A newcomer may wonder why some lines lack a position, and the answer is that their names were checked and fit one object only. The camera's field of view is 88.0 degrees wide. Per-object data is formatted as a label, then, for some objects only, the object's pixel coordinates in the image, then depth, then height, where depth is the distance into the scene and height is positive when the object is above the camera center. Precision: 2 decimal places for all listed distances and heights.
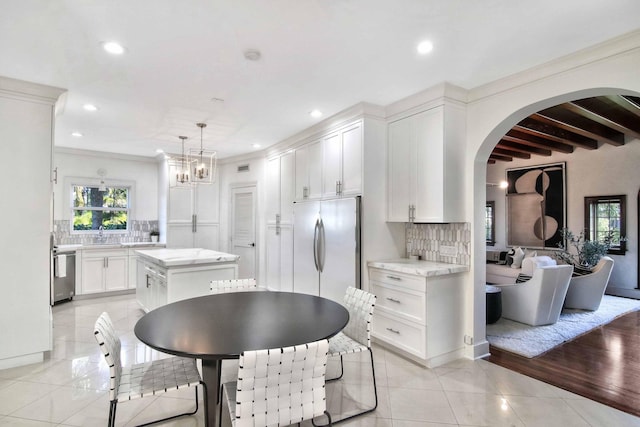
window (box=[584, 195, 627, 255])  6.12 -0.03
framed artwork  6.95 +0.27
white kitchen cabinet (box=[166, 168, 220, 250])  6.32 +0.00
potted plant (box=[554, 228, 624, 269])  5.52 -0.57
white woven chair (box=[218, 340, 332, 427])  1.44 -0.77
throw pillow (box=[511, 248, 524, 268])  5.68 -0.71
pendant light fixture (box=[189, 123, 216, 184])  4.15 +1.16
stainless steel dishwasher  4.95 -0.91
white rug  3.47 -1.35
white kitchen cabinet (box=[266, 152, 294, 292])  4.93 -0.08
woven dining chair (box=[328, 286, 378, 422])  2.38 -0.86
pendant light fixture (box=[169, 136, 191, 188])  6.24 +0.92
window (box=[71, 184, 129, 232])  6.07 +0.17
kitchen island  3.65 -0.65
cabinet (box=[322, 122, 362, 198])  3.68 +0.65
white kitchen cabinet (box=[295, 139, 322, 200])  4.31 +0.63
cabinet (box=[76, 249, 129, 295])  5.54 -0.93
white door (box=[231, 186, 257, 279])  6.14 -0.21
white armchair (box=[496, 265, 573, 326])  4.02 -0.98
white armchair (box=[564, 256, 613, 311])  4.84 -1.01
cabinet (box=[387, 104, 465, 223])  3.15 +0.52
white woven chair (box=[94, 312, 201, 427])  1.70 -0.92
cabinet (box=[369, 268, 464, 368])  3.00 -0.94
